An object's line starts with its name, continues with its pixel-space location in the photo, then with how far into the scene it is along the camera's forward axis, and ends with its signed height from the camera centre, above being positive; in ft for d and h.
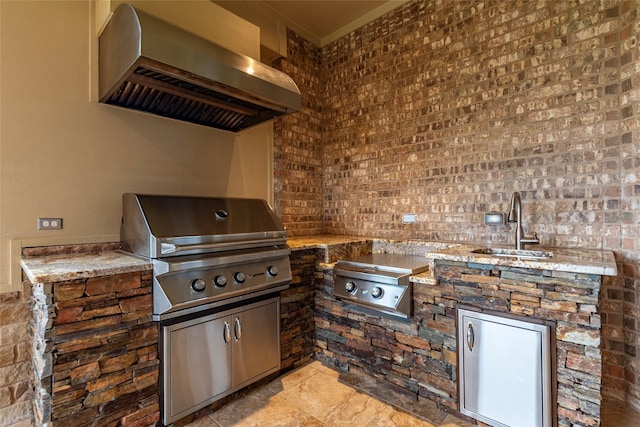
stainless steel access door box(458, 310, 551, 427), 5.00 -2.80
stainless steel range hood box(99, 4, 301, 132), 5.11 +2.63
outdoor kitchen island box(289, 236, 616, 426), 4.69 -2.25
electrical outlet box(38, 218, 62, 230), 5.80 -0.11
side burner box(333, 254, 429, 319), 6.40 -1.58
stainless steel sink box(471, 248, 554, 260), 6.06 -0.89
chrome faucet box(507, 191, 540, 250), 6.40 -0.19
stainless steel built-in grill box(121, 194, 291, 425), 5.34 -1.41
